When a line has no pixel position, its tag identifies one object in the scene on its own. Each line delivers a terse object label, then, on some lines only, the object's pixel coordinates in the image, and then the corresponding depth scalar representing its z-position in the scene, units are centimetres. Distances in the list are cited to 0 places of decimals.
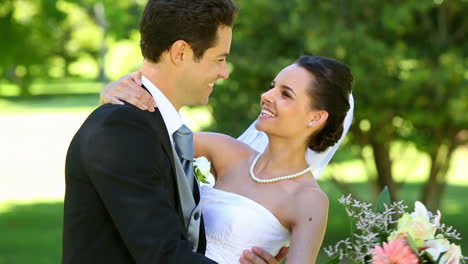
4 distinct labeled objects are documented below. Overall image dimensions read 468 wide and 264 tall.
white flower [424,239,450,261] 571
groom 502
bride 720
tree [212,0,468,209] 2062
